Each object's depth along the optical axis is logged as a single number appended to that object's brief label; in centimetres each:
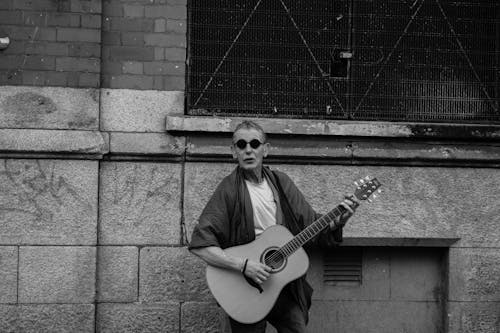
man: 606
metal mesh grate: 742
